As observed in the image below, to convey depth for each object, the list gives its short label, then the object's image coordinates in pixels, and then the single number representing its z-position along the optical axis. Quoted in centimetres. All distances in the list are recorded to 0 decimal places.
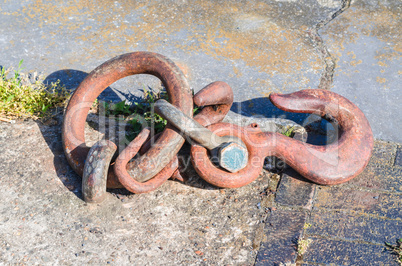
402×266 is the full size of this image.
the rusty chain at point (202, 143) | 231
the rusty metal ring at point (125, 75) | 232
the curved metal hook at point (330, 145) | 248
